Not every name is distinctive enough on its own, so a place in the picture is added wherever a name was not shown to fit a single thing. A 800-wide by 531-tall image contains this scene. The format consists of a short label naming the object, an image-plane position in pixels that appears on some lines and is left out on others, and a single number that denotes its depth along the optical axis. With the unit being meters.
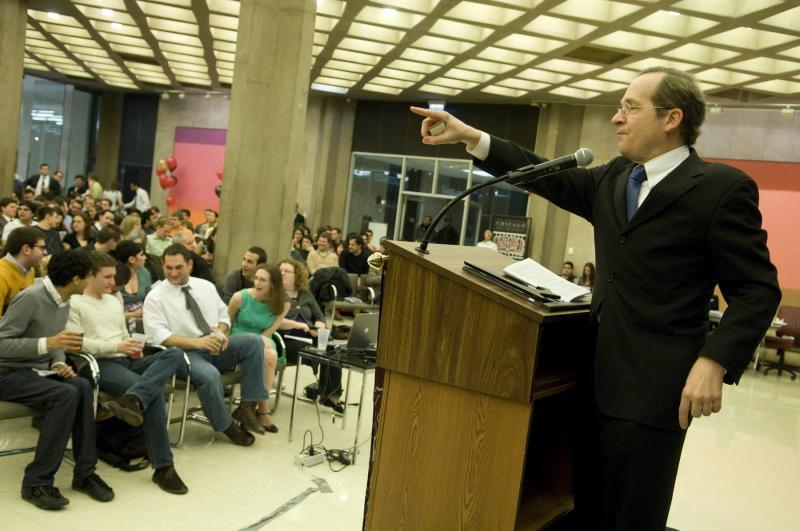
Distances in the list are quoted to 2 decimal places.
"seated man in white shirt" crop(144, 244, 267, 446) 4.99
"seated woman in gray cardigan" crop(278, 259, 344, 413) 6.36
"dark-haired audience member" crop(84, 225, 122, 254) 6.91
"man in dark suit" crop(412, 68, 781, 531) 1.69
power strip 4.91
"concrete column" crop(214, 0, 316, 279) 8.65
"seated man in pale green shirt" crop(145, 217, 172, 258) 9.45
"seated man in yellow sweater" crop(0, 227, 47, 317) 4.54
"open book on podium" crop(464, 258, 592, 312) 1.94
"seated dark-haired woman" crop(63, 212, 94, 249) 8.95
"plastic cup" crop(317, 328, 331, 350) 5.62
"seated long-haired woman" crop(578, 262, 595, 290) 14.73
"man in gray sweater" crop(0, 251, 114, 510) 3.82
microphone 1.92
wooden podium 1.93
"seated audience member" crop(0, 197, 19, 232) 9.88
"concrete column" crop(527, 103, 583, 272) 17.19
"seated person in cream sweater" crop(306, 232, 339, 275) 11.33
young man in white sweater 4.28
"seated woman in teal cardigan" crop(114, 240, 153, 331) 5.86
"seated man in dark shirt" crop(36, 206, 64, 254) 8.59
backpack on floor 4.54
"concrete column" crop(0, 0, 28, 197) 13.10
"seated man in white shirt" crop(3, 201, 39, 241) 9.00
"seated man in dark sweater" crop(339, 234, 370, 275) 12.57
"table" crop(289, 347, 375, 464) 5.14
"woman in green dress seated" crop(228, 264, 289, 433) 5.87
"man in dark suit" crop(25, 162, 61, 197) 17.61
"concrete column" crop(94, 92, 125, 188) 24.75
